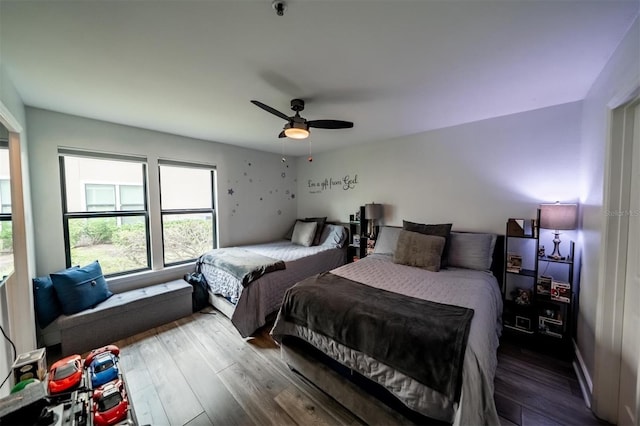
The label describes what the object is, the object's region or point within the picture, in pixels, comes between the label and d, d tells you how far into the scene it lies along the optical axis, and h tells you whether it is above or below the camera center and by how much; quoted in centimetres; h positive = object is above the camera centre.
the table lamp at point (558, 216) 202 -14
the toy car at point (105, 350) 144 -94
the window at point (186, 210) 325 -9
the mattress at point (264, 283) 247 -96
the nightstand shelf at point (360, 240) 362 -60
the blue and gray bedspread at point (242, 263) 255 -71
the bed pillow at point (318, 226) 397 -41
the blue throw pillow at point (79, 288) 220 -83
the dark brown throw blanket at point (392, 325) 123 -78
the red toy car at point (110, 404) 103 -94
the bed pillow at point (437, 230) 257 -33
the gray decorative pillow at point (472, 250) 248 -54
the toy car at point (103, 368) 126 -94
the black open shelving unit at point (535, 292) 213 -90
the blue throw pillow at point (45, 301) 210 -89
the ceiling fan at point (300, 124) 201 +73
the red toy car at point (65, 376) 116 -90
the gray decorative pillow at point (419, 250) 246 -53
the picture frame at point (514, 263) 239 -64
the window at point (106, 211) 257 -7
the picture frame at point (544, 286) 221 -82
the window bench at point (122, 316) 216 -117
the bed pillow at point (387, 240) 309 -52
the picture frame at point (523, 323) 229 -122
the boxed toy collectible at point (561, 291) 209 -83
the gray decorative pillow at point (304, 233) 391 -53
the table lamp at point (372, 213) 348 -16
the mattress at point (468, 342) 114 -86
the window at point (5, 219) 138 -9
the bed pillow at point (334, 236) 379 -56
